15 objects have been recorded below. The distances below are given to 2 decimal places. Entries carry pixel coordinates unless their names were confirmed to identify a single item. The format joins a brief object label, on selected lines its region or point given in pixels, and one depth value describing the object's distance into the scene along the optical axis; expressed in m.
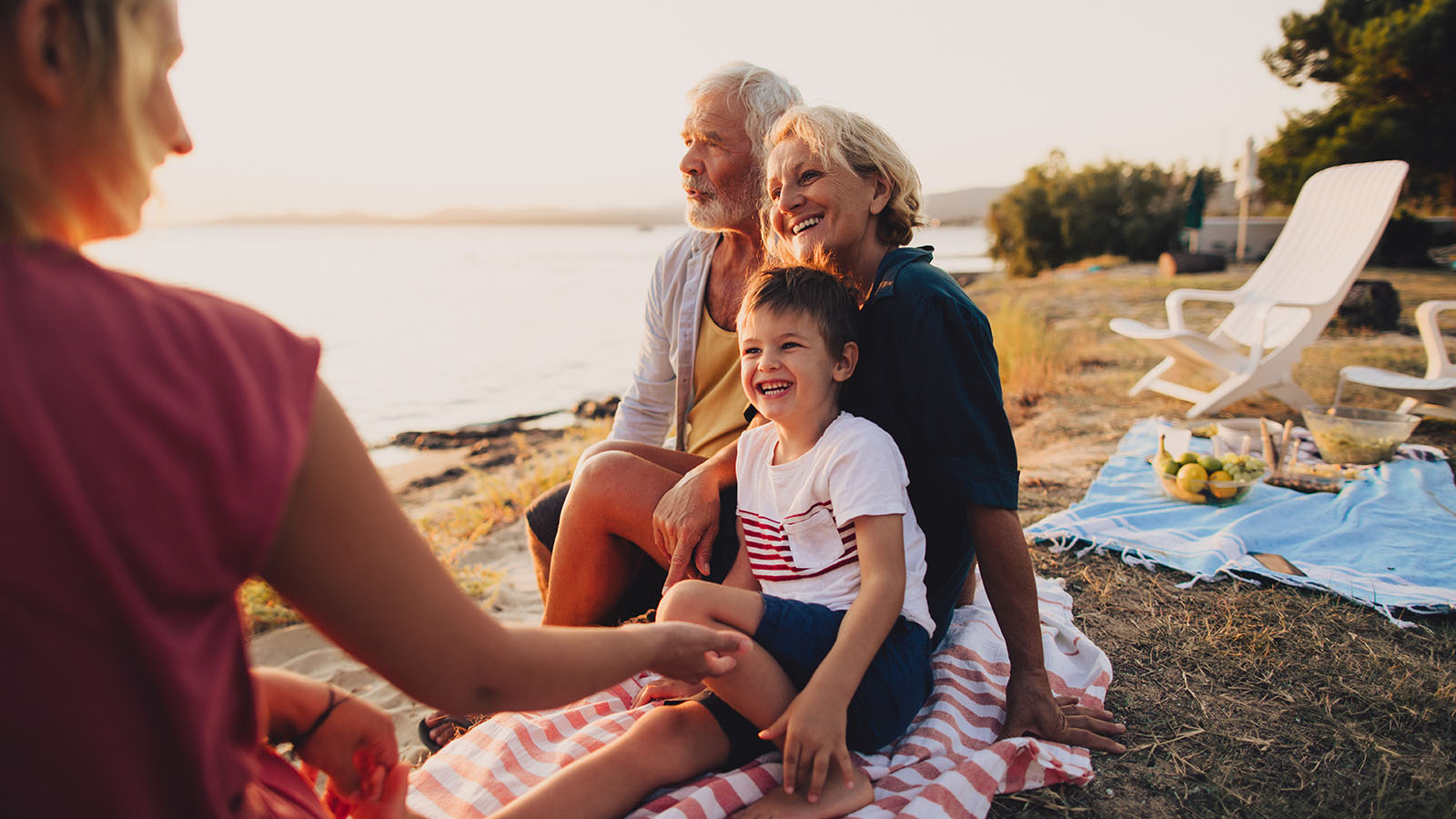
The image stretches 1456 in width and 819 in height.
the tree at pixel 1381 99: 20.11
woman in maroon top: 0.77
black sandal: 2.57
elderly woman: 2.15
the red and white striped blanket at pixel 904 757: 1.89
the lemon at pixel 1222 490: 4.18
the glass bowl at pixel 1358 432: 4.71
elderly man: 3.00
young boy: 1.80
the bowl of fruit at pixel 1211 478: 4.18
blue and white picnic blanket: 3.29
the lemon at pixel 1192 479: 4.23
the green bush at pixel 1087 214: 25.64
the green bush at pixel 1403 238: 17.38
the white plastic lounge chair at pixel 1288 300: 6.27
